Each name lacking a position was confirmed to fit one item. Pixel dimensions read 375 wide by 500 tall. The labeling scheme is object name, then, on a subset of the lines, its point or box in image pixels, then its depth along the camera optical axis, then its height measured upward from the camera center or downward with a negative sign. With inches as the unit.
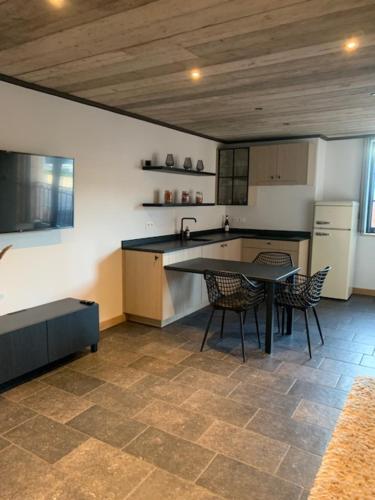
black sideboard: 115.4 -41.7
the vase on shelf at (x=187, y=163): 208.9 +25.5
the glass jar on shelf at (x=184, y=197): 215.5 +7.5
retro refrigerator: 221.8 -15.3
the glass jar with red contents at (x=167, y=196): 201.2 +7.1
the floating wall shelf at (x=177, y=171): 186.2 +20.3
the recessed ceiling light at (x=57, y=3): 77.6 +40.7
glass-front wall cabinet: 248.7 +23.5
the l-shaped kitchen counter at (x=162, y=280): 171.8 -32.0
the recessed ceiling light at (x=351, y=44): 94.1 +42.6
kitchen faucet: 214.1 -7.9
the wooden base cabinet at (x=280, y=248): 227.9 -20.7
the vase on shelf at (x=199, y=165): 219.6 +25.9
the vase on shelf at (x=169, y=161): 192.2 +24.4
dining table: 145.5 -23.2
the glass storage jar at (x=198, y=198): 229.5 +7.9
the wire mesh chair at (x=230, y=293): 144.9 -31.2
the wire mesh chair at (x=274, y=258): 194.5 -22.7
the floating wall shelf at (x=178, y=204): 189.0 +3.1
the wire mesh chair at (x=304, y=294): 149.0 -31.3
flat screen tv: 122.7 +4.4
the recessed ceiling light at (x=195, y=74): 117.9 +42.6
